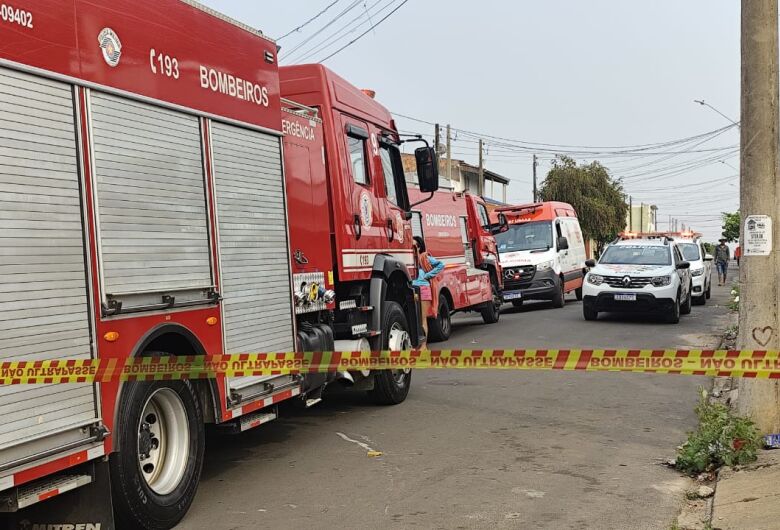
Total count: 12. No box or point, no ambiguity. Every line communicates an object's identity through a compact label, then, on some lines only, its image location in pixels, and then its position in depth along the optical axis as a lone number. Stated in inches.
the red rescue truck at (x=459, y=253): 565.6
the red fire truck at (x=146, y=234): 150.9
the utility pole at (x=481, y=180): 1417.6
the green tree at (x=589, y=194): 2011.6
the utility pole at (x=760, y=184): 239.3
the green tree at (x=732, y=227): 3267.7
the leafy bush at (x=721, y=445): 228.1
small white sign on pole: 240.1
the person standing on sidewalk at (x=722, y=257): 1296.8
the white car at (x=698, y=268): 852.0
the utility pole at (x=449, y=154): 1327.8
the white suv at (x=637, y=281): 639.1
